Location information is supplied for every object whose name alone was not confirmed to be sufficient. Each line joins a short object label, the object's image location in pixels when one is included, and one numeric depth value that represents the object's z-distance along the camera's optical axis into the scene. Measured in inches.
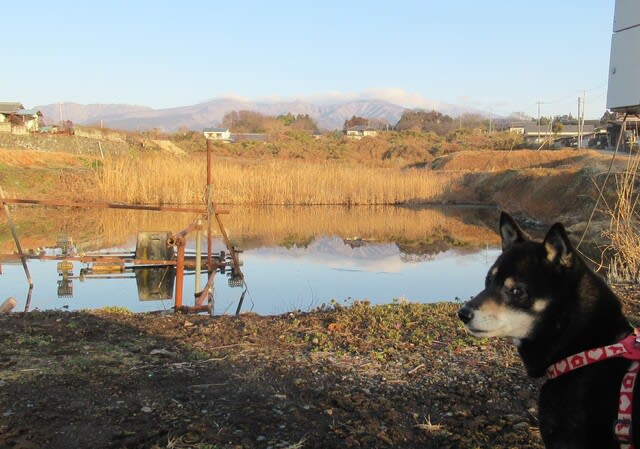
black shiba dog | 97.3
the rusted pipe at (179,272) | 350.5
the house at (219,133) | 3761.8
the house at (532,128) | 2195.5
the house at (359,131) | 3887.3
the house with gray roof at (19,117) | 2008.7
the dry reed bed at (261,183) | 1052.5
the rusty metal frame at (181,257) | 354.3
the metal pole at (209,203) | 429.7
